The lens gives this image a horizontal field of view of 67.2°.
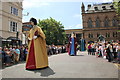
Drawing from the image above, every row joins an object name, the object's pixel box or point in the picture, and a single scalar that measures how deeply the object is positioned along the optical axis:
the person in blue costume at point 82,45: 21.07
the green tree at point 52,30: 33.33
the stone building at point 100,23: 42.06
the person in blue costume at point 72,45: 9.58
